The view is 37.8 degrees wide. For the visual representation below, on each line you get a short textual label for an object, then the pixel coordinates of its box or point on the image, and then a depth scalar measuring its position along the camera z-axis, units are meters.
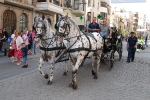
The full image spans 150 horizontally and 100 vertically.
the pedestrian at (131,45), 12.71
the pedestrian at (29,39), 15.67
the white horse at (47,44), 7.01
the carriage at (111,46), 9.89
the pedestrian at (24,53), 10.29
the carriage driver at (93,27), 9.21
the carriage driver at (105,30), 9.87
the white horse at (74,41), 6.43
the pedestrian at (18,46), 10.31
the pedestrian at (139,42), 22.31
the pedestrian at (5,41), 14.45
